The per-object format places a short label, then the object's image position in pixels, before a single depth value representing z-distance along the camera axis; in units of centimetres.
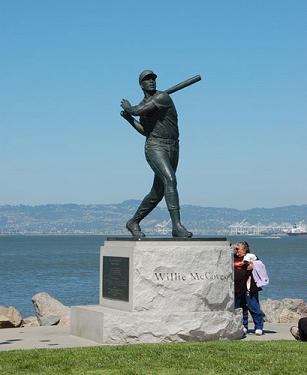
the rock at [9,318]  1662
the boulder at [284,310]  1767
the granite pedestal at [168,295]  1224
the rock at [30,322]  1881
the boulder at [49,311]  1713
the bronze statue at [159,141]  1324
